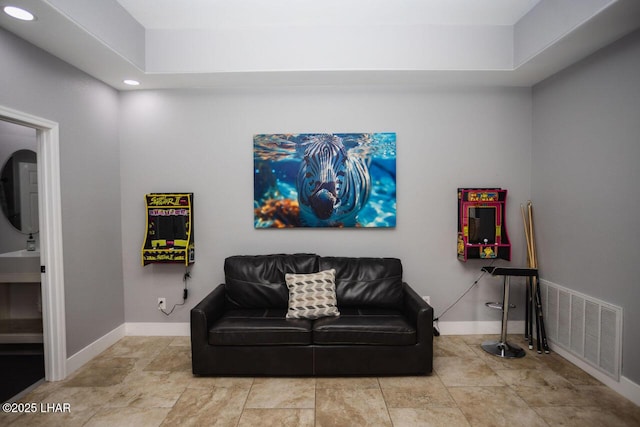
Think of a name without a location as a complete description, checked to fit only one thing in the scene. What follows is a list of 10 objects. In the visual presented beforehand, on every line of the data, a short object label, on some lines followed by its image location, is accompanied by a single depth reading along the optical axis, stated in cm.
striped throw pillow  312
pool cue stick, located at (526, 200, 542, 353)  342
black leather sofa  288
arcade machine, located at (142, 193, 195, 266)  366
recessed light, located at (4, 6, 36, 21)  219
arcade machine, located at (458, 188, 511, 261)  365
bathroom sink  335
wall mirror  383
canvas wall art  375
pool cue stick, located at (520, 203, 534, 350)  352
